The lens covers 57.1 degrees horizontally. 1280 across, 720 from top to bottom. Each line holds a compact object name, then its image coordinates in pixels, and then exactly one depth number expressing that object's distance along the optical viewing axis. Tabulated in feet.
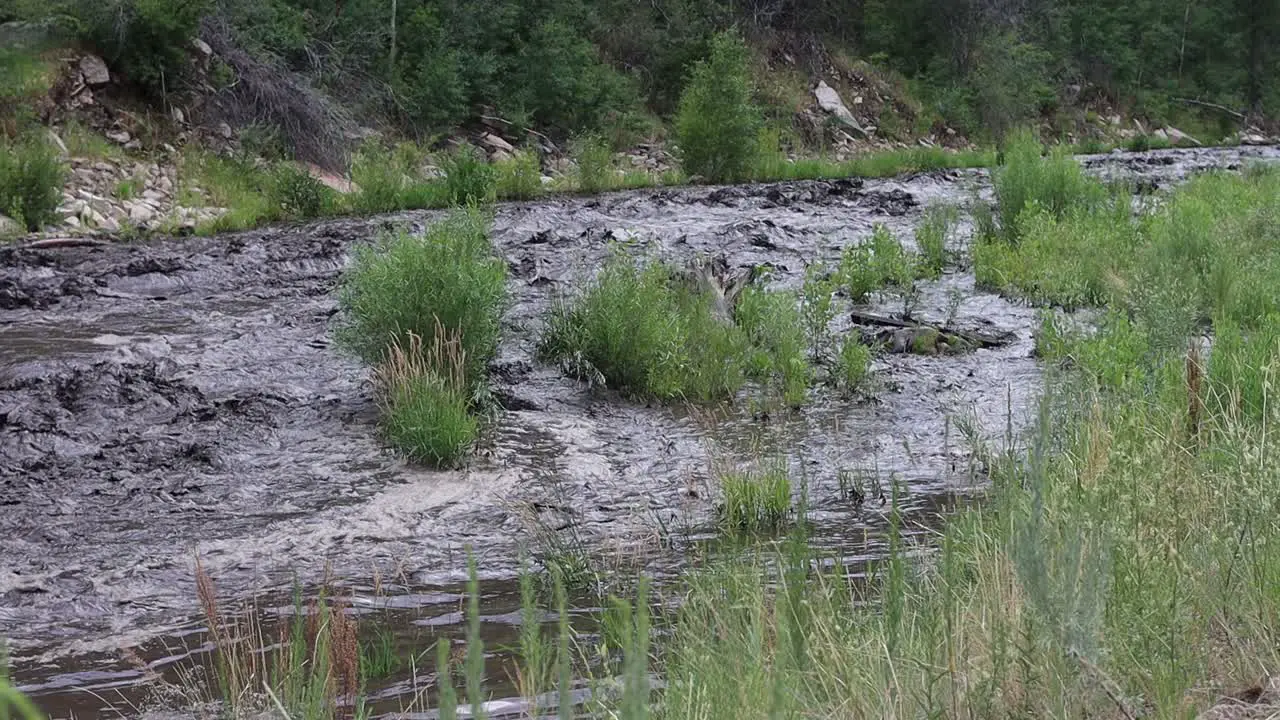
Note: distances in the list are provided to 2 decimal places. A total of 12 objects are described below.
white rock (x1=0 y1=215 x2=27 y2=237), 44.96
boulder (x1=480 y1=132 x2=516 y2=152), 84.23
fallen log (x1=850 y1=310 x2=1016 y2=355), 30.60
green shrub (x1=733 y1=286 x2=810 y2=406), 26.78
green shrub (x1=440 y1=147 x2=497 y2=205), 59.16
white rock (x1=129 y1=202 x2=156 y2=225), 49.65
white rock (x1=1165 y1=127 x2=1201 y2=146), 128.03
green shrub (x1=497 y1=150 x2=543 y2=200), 63.29
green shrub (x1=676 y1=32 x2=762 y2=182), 70.69
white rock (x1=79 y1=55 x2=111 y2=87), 61.31
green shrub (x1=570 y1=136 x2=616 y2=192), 67.77
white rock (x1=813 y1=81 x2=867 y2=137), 114.01
